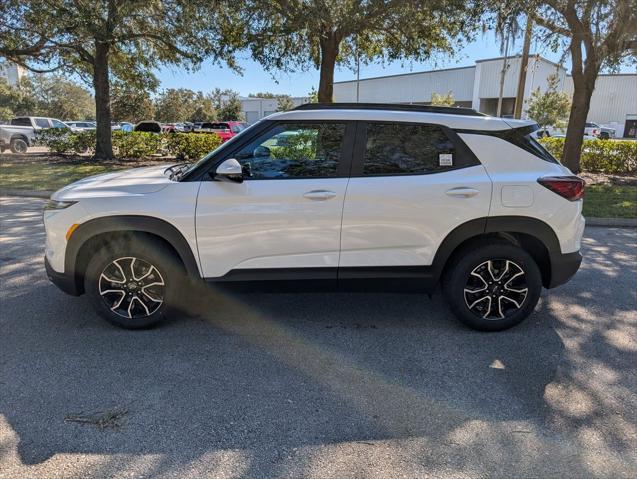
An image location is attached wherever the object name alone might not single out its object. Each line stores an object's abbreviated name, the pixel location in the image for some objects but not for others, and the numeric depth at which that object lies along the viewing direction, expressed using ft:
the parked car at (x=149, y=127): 93.08
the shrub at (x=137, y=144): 58.59
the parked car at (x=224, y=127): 80.14
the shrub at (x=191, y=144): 56.03
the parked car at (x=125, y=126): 124.22
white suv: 11.93
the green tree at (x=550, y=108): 127.34
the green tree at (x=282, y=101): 211.76
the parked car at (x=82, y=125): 116.45
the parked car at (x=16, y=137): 73.61
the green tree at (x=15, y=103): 208.72
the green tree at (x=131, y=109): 162.65
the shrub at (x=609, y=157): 46.88
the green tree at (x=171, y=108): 216.72
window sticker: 12.32
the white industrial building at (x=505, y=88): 187.62
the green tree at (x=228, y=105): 231.50
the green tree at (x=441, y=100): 147.67
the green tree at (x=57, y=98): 226.38
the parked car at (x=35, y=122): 78.28
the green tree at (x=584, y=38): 31.12
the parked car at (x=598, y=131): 138.64
